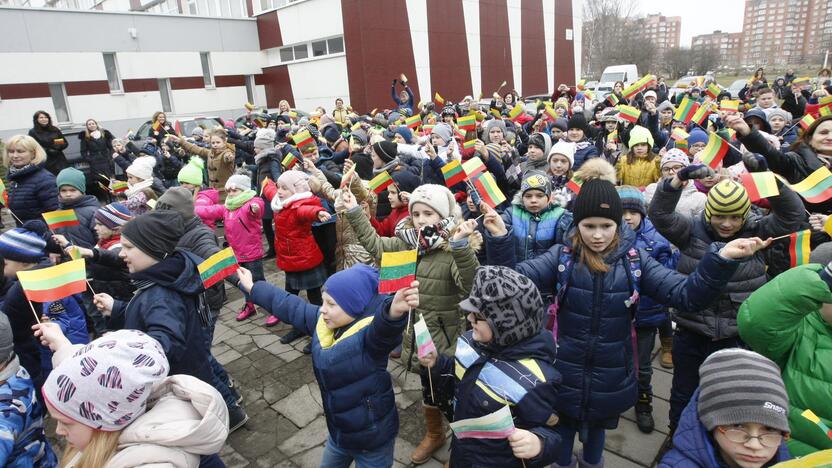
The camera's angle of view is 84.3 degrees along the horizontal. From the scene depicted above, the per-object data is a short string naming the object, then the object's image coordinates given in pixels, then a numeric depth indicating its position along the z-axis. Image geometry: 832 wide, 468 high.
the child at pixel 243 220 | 5.31
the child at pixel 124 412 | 1.62
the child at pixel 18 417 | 2.07
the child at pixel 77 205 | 4.46
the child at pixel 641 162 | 5.57
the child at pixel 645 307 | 3.38
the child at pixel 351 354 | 2.34
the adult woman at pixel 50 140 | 9.34
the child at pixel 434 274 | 3.23
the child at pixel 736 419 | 1.62
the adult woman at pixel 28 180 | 5.30
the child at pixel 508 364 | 2.00
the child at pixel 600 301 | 2.57
